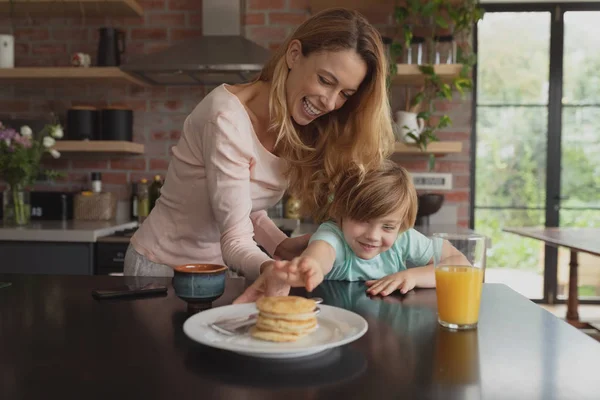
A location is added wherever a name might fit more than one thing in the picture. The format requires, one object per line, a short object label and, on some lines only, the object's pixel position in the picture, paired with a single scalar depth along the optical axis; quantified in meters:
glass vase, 3.16
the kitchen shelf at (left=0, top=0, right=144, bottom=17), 3.36
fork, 0.85
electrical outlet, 3.47
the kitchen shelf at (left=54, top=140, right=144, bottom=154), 3.39
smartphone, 1.14
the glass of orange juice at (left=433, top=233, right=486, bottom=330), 0.97
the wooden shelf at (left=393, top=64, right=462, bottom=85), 3.26
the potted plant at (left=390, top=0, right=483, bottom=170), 3.27
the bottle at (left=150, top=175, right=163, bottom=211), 3.49
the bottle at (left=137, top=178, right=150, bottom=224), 3.54
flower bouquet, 3.06
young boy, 1.44
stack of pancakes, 0.81
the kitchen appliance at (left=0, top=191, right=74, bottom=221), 3.52
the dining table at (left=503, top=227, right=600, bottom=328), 2.79
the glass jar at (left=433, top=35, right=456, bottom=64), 3.35
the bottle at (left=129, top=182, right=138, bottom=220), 3.59
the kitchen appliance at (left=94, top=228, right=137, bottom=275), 2.92
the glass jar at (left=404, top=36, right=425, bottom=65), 3.38
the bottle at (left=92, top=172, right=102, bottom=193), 3.49
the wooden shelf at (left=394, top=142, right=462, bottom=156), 3.34
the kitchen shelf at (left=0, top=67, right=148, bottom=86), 3.35
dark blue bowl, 1.01
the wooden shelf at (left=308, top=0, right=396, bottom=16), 3.42
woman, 1.33
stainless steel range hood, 3.08
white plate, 0.76
